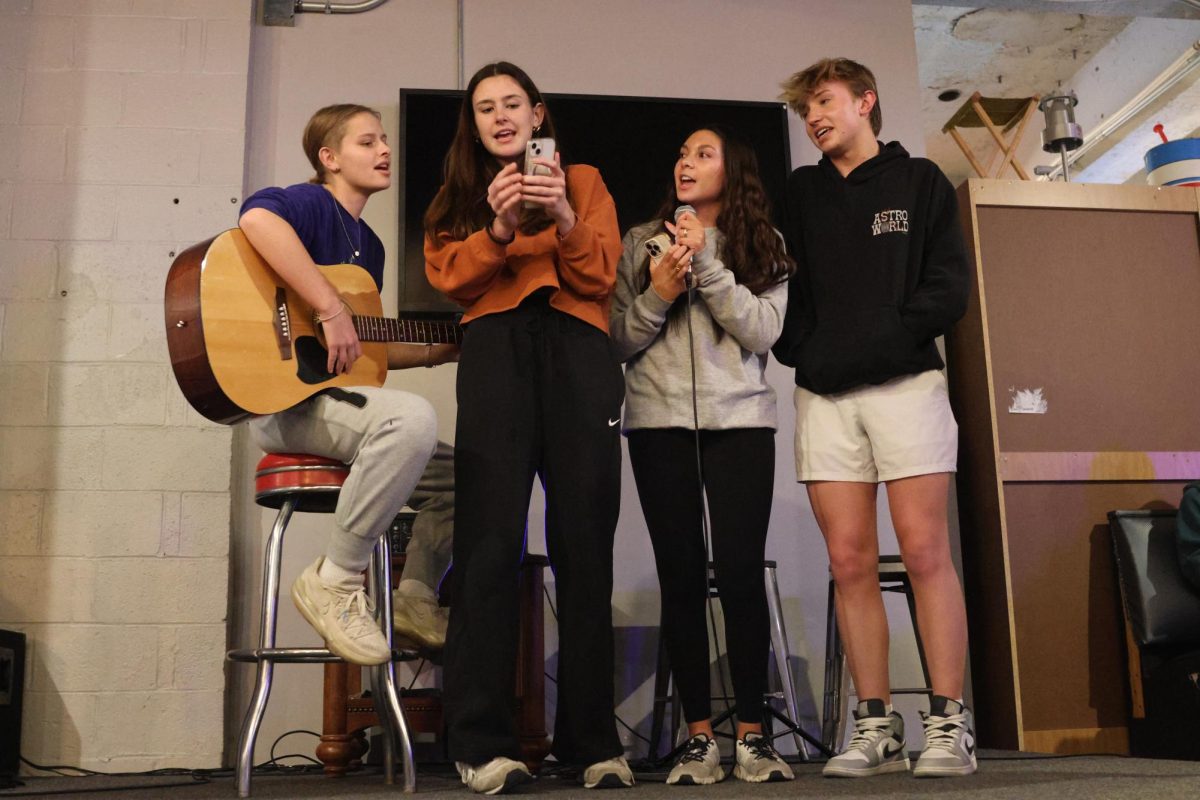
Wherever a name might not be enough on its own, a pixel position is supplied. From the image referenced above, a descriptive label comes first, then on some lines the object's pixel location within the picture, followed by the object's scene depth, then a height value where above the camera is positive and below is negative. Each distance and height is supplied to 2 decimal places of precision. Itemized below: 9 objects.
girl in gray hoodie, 2.19 +0.26
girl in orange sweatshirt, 1.93 +0.24
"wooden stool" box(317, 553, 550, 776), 2.68 -0.34
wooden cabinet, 3.23 +0.40
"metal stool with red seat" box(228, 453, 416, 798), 1.97 -0.04
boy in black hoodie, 2.22 +0.35
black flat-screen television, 3.46 +1.37
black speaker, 2.77 -0.30
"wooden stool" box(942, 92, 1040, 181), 3.67 +1.53
